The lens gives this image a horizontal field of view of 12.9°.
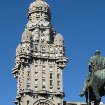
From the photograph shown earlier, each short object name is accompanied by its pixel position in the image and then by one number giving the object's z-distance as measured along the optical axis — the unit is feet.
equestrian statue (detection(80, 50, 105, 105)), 107.86
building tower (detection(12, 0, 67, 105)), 485.56
